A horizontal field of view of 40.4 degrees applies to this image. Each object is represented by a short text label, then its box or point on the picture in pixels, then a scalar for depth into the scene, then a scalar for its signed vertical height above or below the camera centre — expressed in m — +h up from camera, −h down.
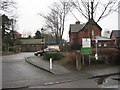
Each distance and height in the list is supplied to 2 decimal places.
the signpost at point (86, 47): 14.32 -0.44
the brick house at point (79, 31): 45.72 +3.18
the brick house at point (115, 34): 59.06 +2.87
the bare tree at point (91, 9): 25.85 +5.36
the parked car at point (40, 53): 29.46 -1.99
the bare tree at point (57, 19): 36.25 +5.44
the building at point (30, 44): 62.00 -0.65
